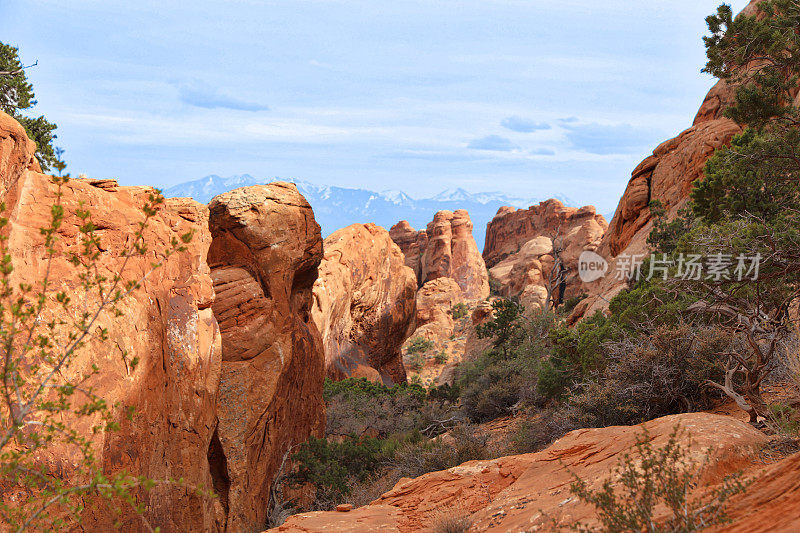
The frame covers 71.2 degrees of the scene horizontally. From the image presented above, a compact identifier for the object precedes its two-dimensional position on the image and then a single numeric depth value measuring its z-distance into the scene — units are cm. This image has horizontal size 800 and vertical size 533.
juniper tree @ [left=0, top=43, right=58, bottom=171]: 2208
